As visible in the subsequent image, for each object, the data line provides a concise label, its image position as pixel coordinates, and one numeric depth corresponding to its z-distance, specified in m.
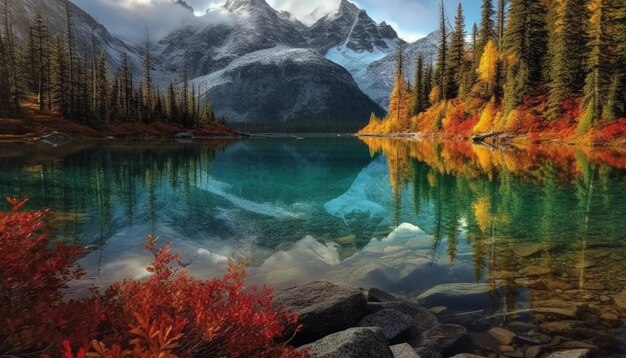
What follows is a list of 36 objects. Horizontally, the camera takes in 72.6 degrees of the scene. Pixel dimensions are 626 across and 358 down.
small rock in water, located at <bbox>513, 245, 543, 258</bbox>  12.25
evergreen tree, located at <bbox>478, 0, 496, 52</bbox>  87.56
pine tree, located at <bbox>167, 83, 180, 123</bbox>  111.47
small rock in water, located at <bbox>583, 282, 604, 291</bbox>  9.52
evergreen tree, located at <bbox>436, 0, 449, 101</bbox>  90.62
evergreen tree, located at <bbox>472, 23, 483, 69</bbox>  83.31
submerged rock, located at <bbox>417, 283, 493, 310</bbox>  9.13
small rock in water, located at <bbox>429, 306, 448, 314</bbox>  8.96
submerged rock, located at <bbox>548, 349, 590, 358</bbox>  6.42
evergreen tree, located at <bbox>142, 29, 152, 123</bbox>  101.78
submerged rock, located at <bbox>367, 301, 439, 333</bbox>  8.00
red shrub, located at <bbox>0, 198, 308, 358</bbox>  3.27
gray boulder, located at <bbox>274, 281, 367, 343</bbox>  7.03
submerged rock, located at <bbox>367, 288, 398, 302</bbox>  9.22
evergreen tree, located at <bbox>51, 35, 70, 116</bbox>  76.38
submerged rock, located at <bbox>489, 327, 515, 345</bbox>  7.46
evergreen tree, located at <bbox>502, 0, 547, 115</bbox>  65.62
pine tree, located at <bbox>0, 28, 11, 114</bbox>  63.16
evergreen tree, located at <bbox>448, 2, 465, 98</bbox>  91.62
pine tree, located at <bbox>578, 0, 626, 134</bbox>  47.34
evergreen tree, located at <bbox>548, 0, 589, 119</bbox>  55.41
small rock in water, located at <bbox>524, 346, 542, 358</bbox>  6.99
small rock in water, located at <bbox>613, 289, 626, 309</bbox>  8.62
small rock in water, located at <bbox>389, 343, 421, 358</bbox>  5.90
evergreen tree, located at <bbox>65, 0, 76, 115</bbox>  77.51
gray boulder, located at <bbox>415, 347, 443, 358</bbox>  6.73
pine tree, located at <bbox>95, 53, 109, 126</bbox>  84.56
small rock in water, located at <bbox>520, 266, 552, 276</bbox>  10.62
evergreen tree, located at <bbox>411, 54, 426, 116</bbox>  100.56
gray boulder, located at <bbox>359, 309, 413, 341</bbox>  7.37
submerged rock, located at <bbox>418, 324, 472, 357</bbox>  7.27
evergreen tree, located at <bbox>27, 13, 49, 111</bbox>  73.81
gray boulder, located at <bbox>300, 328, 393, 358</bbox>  4.85
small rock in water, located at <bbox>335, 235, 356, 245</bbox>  14.67
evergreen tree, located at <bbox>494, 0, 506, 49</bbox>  78.04
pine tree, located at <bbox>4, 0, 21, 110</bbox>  65.19
